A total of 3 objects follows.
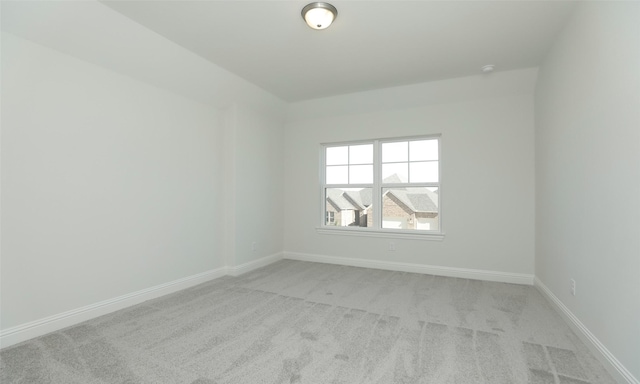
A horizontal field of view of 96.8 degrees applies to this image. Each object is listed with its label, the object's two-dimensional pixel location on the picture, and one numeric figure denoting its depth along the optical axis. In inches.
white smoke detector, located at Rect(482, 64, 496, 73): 126.5
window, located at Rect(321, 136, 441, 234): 165.0
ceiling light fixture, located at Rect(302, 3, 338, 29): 87.4
